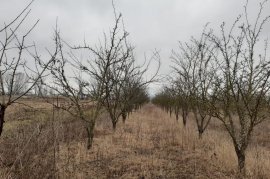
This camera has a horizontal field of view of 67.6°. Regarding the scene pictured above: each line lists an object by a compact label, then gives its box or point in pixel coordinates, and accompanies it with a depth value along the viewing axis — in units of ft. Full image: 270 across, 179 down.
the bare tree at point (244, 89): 12.02
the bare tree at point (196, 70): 20.33
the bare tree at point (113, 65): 15.51
